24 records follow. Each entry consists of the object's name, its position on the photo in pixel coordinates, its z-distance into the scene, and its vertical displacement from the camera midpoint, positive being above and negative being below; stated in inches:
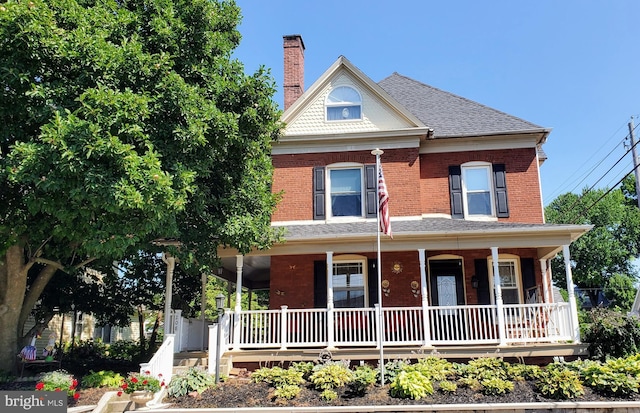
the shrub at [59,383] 356.5 -41.0
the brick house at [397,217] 507.8 +115.7
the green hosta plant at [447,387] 375.2 -48.0
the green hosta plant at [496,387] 370.9 -47.9
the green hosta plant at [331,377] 394.9 -42.4
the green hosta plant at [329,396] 374.9 -53.4
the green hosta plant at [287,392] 378.6 -50.9
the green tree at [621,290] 1290.6 +69.0
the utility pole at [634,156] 829.2 +266.3
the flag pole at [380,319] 398.3 +1.6
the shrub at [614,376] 361.1 -41.8
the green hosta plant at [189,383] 401.4 -46.4
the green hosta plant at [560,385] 359.3 -46.1
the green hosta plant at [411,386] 366.3 -46.6
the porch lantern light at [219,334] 429.7 -9.4
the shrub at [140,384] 362.0 -41.7
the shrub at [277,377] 405.7 -43.1
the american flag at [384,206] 433.7 +95.7
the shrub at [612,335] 428.5 -14.4
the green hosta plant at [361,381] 381.1 -44.5
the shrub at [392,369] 408.9 -38.4
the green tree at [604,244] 1350.9 +193.2
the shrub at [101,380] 412.5 -44.1
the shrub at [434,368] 402.3 -38.0
